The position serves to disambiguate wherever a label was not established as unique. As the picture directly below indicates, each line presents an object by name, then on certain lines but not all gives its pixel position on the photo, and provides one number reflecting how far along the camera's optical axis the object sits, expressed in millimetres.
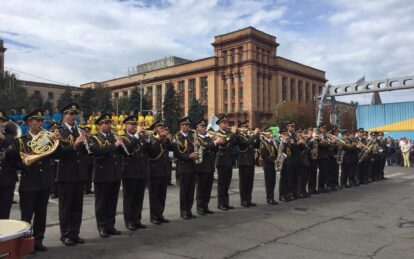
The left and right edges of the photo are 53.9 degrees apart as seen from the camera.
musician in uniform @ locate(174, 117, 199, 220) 8125
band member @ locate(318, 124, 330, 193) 12195
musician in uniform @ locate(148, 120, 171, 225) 7664
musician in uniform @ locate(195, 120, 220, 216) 8500
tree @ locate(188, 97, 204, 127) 59088
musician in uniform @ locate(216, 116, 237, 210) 9172
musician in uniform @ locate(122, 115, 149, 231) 7195
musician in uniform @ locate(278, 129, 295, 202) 10547
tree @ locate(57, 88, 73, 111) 60559
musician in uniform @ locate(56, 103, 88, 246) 6145
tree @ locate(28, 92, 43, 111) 56500
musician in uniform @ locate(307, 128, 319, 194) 11547
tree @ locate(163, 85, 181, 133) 54688
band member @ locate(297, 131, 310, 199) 11016
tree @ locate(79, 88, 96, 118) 59991
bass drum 3091
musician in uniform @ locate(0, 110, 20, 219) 5590
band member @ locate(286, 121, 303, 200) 10742
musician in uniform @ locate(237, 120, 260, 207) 9430
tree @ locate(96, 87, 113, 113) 59872
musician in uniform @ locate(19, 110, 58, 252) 5750
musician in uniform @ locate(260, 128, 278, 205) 10070
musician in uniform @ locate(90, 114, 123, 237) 6676
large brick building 70562
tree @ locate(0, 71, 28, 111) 45125
